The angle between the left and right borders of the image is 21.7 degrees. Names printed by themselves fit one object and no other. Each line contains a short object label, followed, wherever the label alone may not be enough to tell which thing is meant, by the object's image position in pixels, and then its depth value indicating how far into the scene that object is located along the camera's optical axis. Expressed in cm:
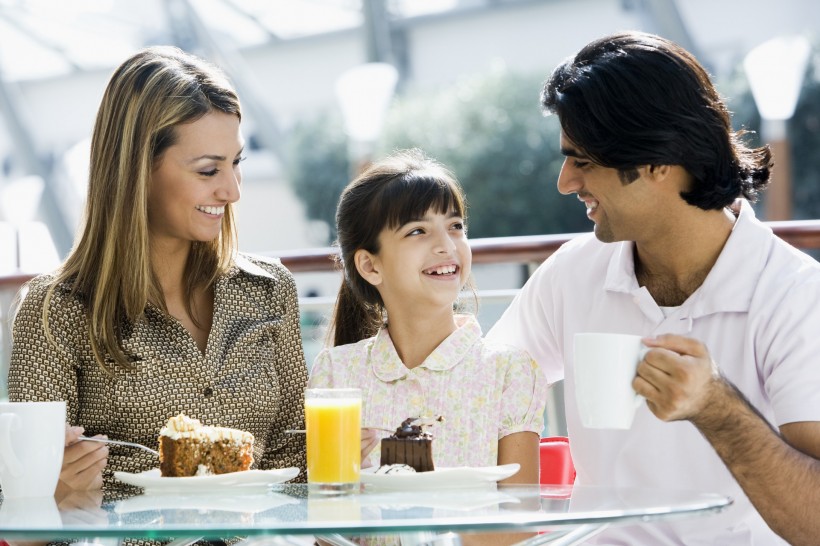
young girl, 291
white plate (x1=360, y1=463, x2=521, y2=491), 243
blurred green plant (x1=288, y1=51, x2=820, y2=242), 1982
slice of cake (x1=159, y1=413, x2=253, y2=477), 253
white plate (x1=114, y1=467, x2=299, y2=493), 246
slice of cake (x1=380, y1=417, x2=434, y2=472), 250
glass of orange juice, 241
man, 267
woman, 288
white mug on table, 244
